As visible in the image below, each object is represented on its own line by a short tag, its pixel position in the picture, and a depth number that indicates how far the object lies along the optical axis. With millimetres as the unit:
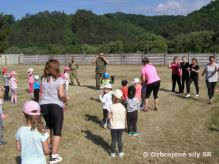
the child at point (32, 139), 3802
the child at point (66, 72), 12251
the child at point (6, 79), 12211
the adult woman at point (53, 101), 5452
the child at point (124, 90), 8148
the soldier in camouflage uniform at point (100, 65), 13574
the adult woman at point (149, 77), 9609
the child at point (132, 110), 7345
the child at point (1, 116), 6804
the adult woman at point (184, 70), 12785
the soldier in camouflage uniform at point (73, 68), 15816
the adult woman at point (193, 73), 12234
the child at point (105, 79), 10644
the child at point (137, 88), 8265
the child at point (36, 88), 11366
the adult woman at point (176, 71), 13462
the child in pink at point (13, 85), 11896
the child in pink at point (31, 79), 13635
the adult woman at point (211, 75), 10938
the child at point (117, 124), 6021
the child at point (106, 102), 8021
